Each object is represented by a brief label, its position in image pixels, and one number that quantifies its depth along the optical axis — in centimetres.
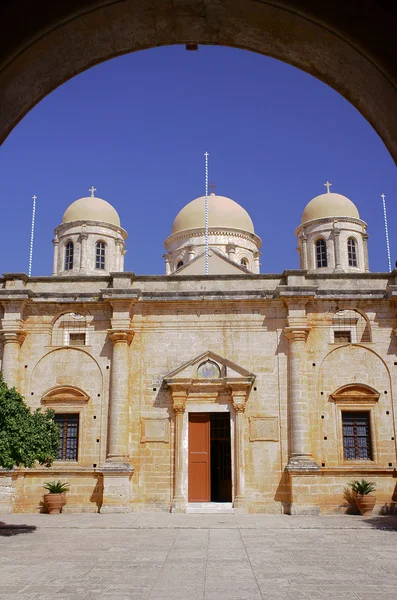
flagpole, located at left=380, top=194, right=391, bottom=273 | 3491
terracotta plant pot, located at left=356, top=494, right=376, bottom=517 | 1867
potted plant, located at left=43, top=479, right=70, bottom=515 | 1908
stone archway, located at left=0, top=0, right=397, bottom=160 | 378
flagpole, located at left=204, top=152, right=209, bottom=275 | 3076
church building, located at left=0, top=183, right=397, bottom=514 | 1945
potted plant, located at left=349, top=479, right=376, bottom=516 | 1869
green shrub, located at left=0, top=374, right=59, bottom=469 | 1460
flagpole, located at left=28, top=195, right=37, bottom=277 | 3288
